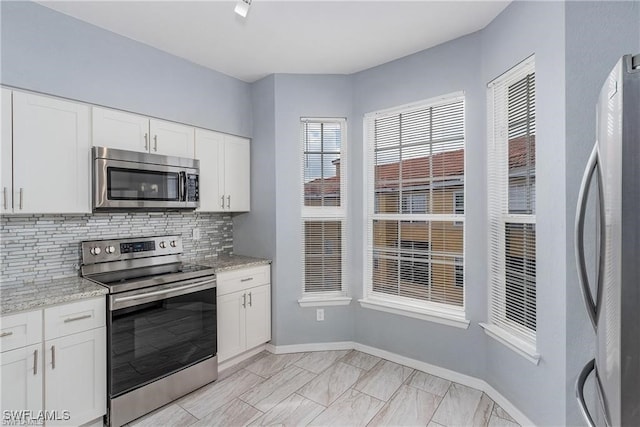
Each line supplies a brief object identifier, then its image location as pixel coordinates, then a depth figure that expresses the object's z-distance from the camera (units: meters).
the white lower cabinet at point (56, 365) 1.67
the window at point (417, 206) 2.63
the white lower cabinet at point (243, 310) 2.74
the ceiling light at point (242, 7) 1.75
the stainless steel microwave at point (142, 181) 2.21
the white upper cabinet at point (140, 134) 2.29
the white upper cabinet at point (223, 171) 2.95
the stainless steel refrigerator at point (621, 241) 0.88
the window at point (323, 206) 3.20
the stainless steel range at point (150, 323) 2.03
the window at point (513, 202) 2.06
